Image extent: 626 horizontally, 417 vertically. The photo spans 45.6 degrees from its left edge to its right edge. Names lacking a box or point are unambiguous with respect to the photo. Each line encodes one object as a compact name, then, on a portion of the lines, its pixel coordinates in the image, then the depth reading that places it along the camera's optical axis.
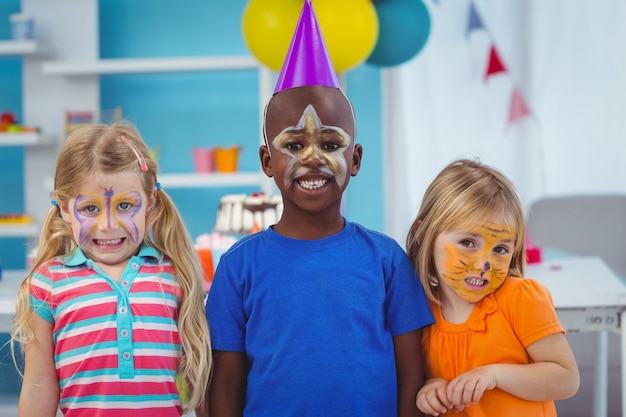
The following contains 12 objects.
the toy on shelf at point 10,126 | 3.56
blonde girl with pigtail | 1.22
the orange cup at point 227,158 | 3.39
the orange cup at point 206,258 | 1.74
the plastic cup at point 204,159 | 3.43
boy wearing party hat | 1.19
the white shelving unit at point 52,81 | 3.72
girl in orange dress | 1.24
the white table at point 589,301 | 1.60
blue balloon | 2.84
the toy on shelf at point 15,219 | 3.56
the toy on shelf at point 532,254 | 2.07
